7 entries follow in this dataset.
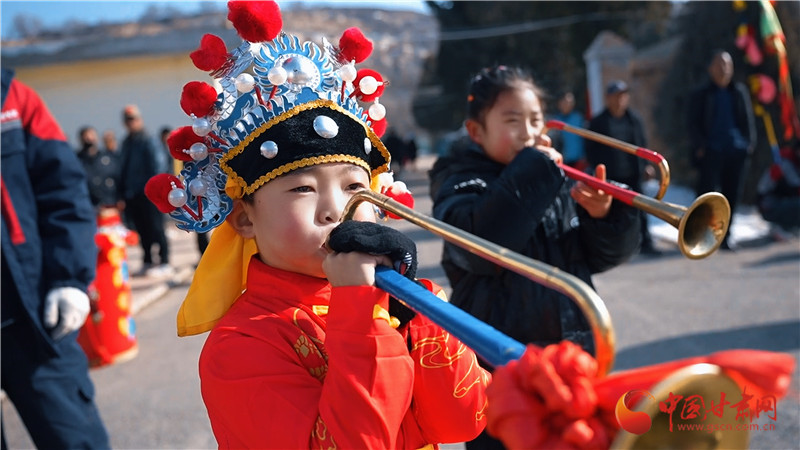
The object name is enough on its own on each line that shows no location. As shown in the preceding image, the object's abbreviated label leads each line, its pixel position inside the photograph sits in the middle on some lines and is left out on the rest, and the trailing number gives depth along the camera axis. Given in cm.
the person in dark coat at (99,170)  959
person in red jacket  142
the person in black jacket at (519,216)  244
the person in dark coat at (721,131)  816
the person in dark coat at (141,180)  939
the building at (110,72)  1653
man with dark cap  778
